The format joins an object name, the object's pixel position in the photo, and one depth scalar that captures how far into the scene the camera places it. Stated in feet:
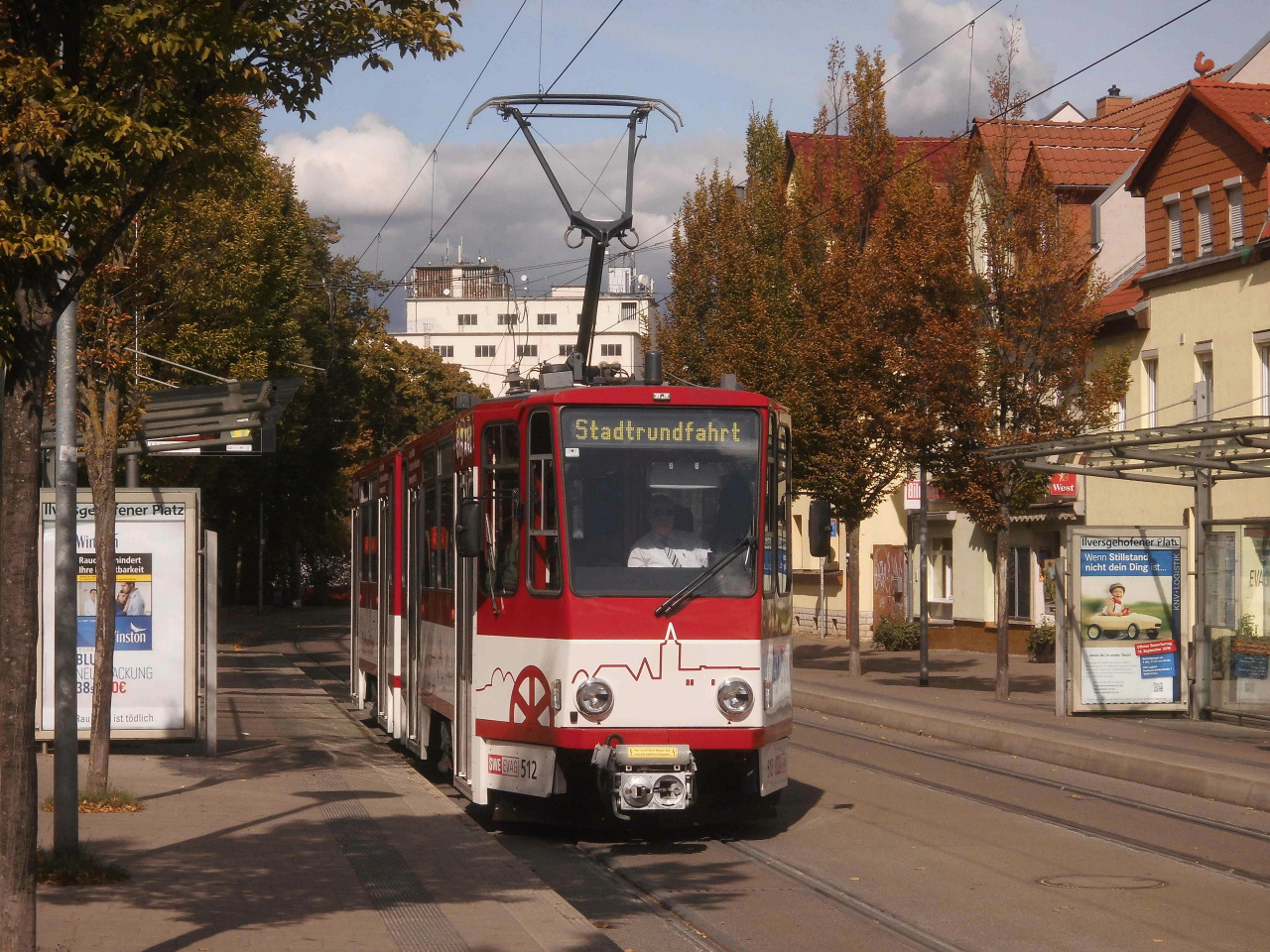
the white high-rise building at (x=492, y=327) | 457.27
